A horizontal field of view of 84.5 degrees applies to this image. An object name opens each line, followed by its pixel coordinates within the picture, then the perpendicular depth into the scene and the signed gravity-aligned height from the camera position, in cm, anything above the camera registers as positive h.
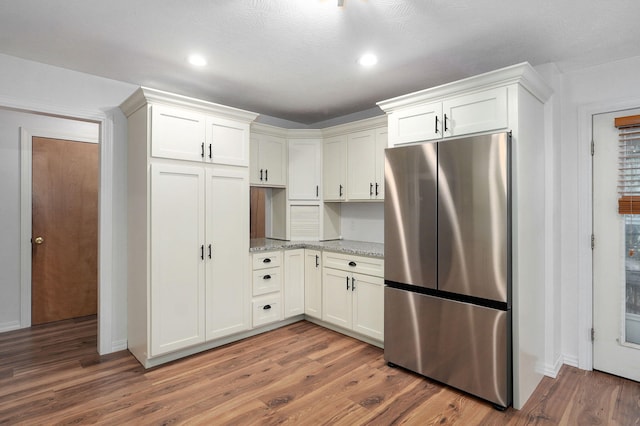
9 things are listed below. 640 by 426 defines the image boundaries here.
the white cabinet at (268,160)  386 +60
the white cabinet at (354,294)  318 -78
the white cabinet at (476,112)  232 +69
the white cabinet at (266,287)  349 -75
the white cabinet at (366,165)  358 +51
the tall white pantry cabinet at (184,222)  280 -7
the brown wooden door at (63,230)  382 -18
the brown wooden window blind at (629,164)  257 +35
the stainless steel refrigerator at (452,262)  224 -35
